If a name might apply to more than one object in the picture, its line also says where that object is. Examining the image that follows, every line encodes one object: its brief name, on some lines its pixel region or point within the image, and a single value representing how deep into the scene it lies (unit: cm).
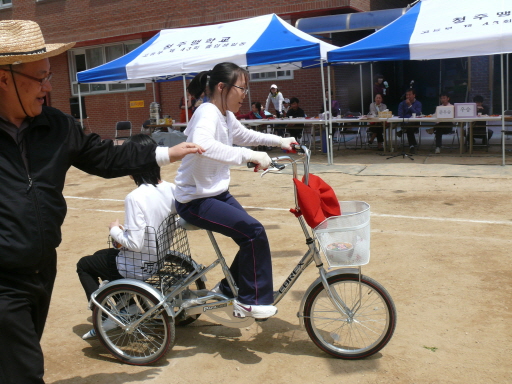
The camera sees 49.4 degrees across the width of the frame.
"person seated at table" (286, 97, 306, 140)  1552
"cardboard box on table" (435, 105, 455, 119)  1223
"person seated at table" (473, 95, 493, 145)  1284
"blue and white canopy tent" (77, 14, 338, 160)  1195
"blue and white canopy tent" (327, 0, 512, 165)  1005
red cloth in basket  329
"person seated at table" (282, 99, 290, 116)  1714
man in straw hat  236
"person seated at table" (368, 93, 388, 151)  1424
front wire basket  321
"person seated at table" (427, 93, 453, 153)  1286
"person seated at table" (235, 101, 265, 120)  1558
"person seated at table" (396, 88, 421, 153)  1312
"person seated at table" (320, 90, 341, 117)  1563
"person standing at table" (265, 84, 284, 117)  1675
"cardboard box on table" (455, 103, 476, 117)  1210
